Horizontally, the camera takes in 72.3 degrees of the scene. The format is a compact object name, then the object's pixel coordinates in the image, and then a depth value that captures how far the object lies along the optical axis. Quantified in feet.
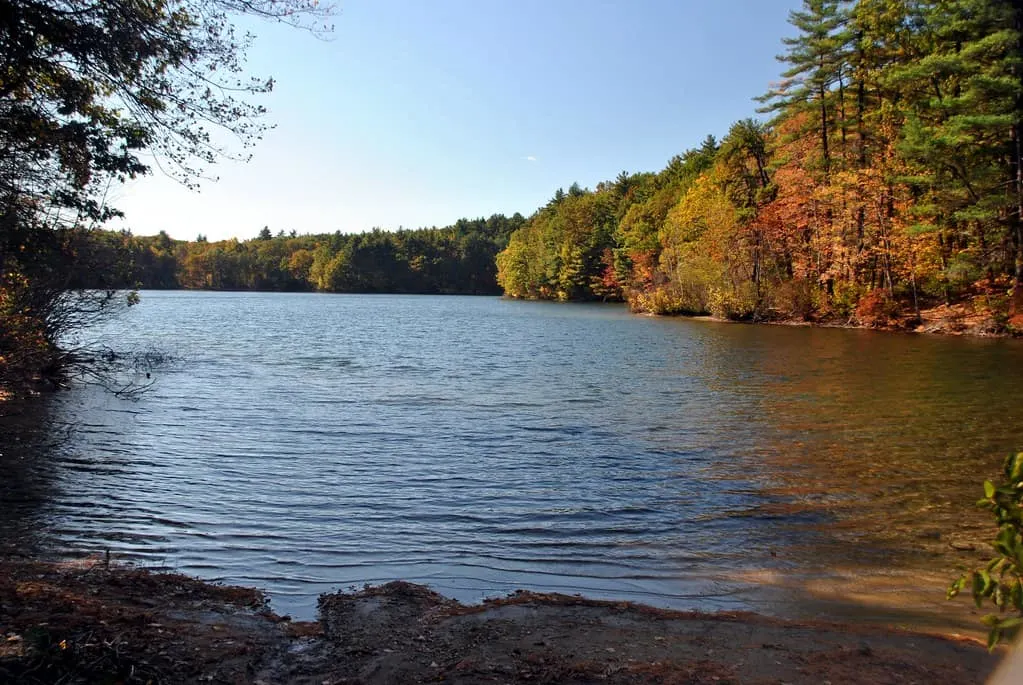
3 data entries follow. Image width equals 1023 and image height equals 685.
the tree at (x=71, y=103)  22.43
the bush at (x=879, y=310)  136.77
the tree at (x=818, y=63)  140.46
